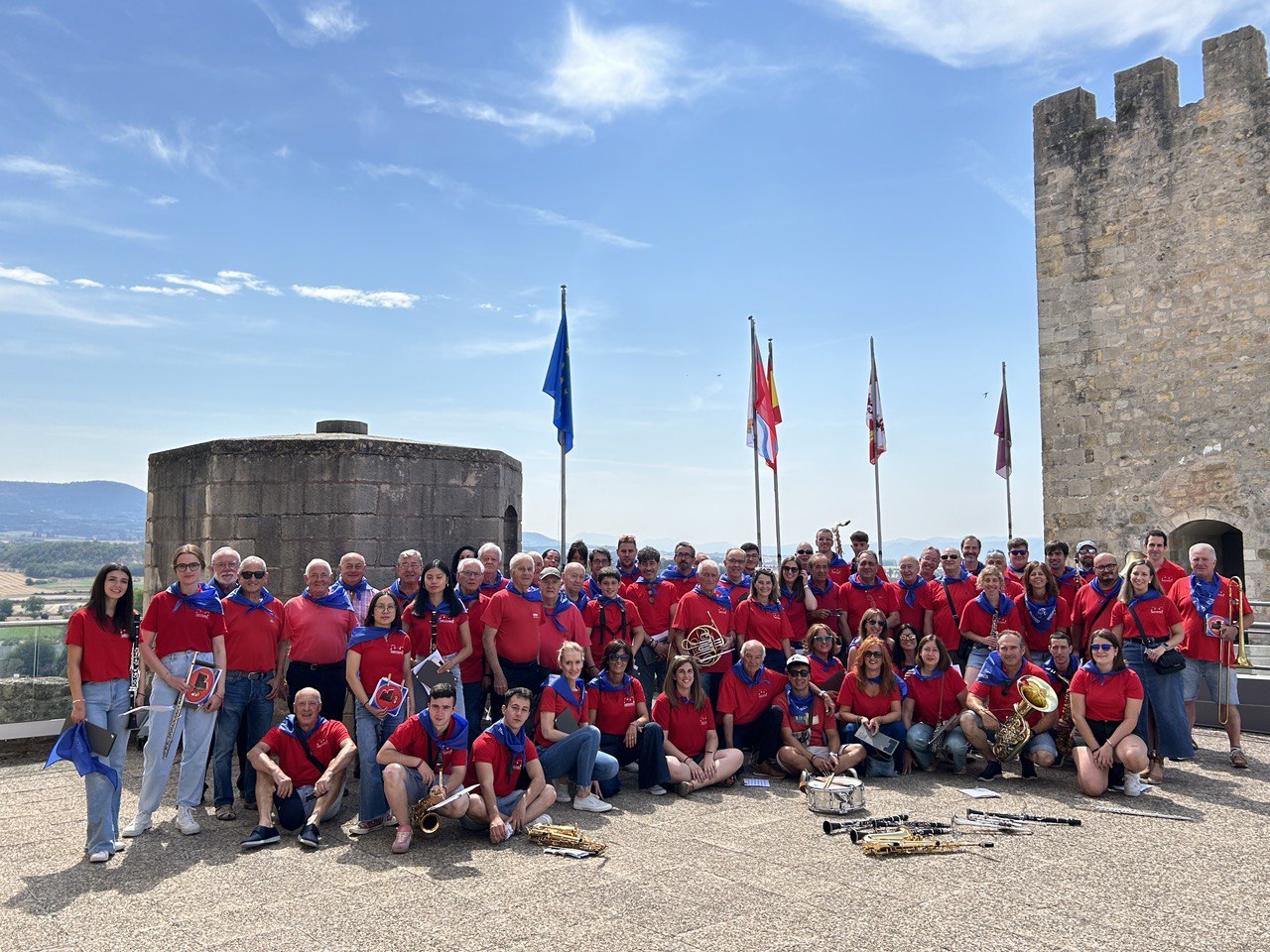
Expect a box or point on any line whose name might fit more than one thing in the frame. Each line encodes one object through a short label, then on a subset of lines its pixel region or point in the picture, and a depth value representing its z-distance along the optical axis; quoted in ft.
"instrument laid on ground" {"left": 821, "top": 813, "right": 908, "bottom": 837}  19.85
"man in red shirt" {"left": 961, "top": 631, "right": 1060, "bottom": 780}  24.67
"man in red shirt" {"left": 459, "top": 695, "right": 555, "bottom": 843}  19.90
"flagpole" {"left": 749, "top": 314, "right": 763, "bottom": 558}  59.31
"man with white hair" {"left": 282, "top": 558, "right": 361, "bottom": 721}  23.63
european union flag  46.29
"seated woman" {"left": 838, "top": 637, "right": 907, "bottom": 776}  25.03
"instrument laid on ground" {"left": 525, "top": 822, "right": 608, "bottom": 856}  18.85
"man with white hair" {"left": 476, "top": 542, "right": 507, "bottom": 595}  27.27
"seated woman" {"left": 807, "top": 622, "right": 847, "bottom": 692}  26.96
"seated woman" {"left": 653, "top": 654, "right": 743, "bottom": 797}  24.20
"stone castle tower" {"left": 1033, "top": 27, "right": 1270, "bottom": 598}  46.88
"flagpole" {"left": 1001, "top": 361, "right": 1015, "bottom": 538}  67.65
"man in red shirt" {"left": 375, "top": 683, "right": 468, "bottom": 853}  19.40
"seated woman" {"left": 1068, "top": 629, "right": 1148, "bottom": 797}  23.12
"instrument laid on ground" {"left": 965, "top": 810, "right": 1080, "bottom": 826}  20.54
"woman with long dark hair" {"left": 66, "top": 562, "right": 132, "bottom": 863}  18.92
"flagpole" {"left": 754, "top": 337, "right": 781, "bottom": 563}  59.52
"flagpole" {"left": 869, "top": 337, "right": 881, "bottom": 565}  65.41
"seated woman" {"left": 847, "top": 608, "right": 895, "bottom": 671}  26.25
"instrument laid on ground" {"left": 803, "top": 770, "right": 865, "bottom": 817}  21.33
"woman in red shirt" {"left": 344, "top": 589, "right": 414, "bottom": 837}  22.08
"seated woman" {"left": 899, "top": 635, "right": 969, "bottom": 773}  25.36
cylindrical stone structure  31.60
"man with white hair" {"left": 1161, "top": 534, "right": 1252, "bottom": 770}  26.78
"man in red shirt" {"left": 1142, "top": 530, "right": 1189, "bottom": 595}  27.48
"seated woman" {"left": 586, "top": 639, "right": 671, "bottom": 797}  23.82
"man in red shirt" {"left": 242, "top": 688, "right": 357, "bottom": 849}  19.88
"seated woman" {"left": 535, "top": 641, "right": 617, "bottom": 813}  22.36
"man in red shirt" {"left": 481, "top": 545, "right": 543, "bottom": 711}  24.48
